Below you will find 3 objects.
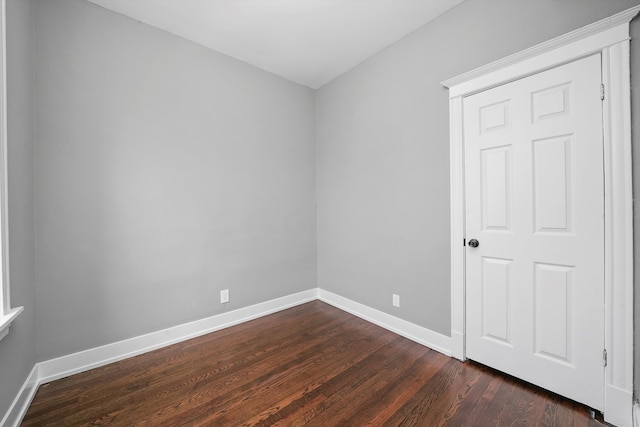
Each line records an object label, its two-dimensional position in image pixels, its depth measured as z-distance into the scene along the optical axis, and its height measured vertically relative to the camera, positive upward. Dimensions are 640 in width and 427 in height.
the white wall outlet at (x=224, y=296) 2.70 -0.91
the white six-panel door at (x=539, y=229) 1.52 -0.16
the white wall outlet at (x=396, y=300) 2.56 -0.94
